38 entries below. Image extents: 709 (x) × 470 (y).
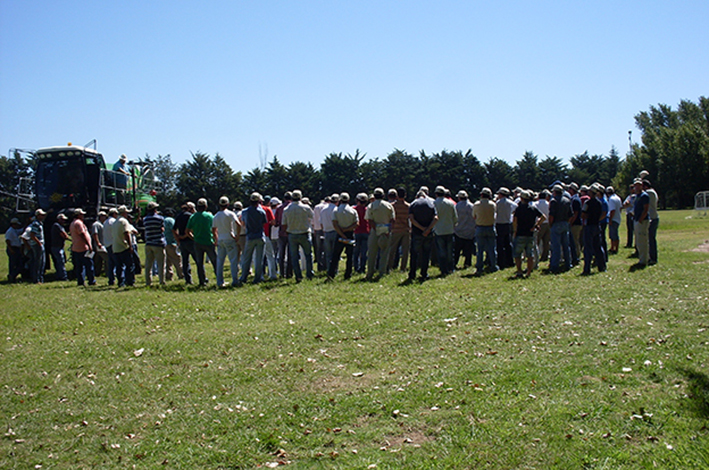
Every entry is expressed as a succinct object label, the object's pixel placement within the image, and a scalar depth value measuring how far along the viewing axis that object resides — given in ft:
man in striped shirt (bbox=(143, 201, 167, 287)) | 49.96
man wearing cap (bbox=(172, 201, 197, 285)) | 48.83
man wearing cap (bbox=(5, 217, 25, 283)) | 60.49
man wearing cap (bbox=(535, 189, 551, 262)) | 51.86
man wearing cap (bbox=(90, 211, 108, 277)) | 59.77
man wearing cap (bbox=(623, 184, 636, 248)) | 60.94
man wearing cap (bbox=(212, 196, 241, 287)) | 47.47
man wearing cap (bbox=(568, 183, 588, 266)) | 49.34
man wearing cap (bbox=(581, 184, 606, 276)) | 44.27
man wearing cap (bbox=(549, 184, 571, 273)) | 45.98
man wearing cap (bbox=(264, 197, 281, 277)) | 52.42
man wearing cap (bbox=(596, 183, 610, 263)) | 50.02
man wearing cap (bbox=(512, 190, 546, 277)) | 43.65
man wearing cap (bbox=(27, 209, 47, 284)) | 59.11
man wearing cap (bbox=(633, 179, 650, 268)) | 45.88
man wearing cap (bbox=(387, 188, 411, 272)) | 48.93
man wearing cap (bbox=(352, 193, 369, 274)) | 51.16
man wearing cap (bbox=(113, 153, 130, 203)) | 76.93
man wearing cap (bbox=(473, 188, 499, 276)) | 47.52
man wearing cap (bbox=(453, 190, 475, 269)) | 50.90
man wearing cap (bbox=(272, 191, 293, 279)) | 51.62
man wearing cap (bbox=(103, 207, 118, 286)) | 51.49
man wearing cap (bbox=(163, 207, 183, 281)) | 53.62
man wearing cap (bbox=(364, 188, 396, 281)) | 46.47
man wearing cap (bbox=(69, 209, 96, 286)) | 52.70
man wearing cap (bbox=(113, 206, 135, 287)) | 50.16
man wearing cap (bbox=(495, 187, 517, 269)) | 48.62
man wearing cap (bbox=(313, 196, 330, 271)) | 55.06
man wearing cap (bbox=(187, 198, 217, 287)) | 48.38
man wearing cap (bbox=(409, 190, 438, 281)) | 45.60
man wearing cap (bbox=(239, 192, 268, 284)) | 47.06
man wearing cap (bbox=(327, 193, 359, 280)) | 47.24
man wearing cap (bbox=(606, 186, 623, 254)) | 58.80
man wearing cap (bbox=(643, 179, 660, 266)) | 46.39
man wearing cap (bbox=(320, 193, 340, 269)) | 50.47
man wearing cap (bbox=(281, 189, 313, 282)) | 47.29
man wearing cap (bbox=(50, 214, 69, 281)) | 58.70
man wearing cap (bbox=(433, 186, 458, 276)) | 47.14
